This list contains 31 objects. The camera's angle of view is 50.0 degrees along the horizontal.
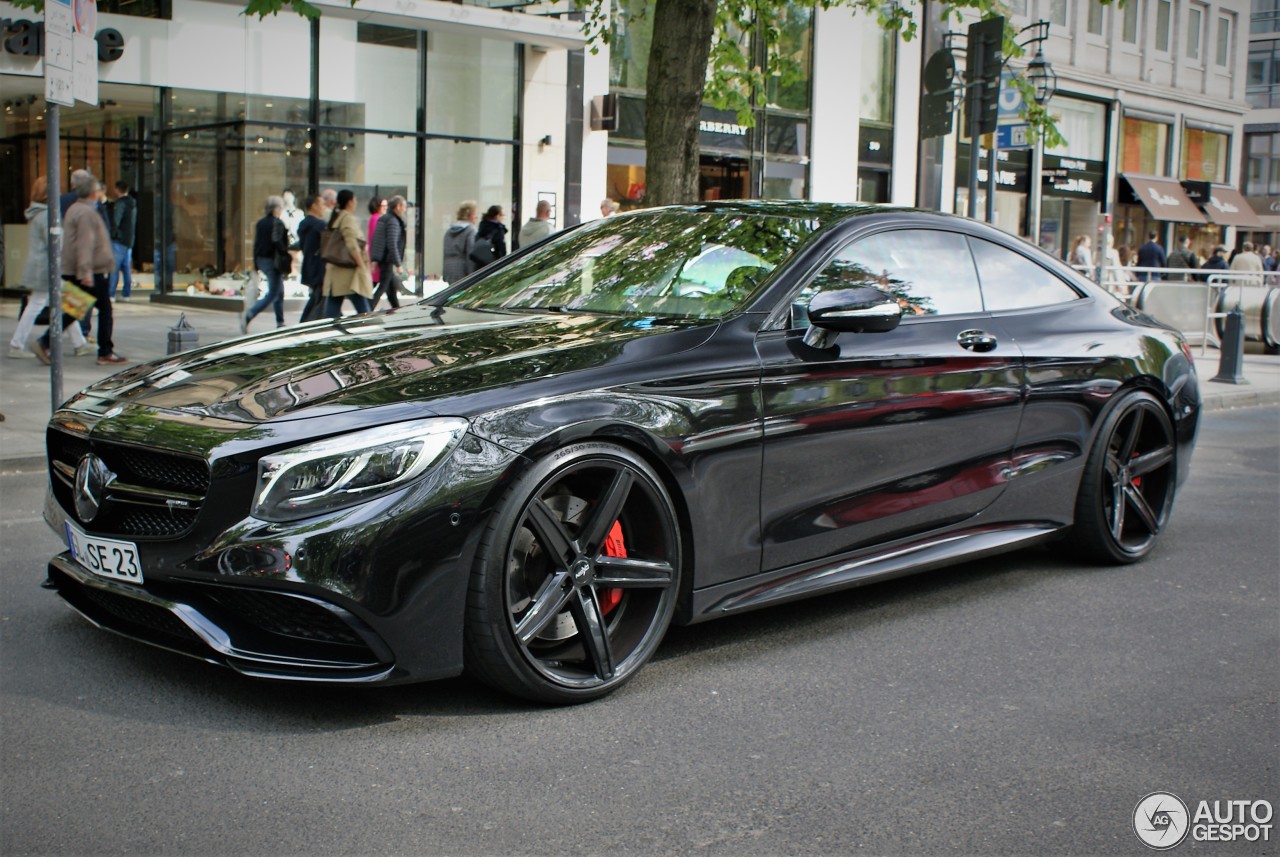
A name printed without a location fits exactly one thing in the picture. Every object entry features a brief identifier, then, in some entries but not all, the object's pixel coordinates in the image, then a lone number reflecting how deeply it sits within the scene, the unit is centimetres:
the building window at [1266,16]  6028
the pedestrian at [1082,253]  2480
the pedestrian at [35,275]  1250
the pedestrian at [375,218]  1665
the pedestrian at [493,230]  1614
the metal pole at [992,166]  1527
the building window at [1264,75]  5953
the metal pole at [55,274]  877
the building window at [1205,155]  4350
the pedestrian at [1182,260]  2841
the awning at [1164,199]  3988
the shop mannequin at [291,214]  2145
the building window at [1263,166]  5716
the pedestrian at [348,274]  1429
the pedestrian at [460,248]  1589
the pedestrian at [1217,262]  3152
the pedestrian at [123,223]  2125
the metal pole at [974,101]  1284
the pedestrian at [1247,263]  2363
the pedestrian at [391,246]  1606
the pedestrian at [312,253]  1505
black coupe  353
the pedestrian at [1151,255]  2753
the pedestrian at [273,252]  1582
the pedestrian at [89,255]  1261
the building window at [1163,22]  4109
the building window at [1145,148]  4016
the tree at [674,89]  1047
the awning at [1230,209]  4369
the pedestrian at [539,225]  1608
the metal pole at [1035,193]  3575
